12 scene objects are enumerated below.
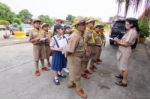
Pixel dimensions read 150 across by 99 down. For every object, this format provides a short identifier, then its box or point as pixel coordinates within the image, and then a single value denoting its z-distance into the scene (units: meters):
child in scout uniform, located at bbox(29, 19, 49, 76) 2.63
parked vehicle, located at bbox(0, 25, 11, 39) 9.87
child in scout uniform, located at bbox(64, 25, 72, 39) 2.90
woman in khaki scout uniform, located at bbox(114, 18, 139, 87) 2.35
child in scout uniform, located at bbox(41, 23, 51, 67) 2.83
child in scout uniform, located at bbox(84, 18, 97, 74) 2.70
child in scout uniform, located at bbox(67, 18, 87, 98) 2.00
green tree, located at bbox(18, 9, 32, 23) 47.90
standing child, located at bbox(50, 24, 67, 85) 2.36
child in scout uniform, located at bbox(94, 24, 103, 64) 3.02
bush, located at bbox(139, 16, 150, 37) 7.63
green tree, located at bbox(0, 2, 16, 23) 34.13
